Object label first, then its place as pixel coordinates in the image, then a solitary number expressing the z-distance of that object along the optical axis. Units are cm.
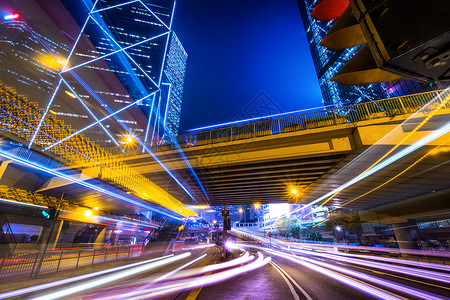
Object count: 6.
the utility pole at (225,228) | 1494
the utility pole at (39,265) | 812
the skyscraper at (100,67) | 4342
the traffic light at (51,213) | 1104
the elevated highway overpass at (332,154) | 1098
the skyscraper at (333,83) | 3647
